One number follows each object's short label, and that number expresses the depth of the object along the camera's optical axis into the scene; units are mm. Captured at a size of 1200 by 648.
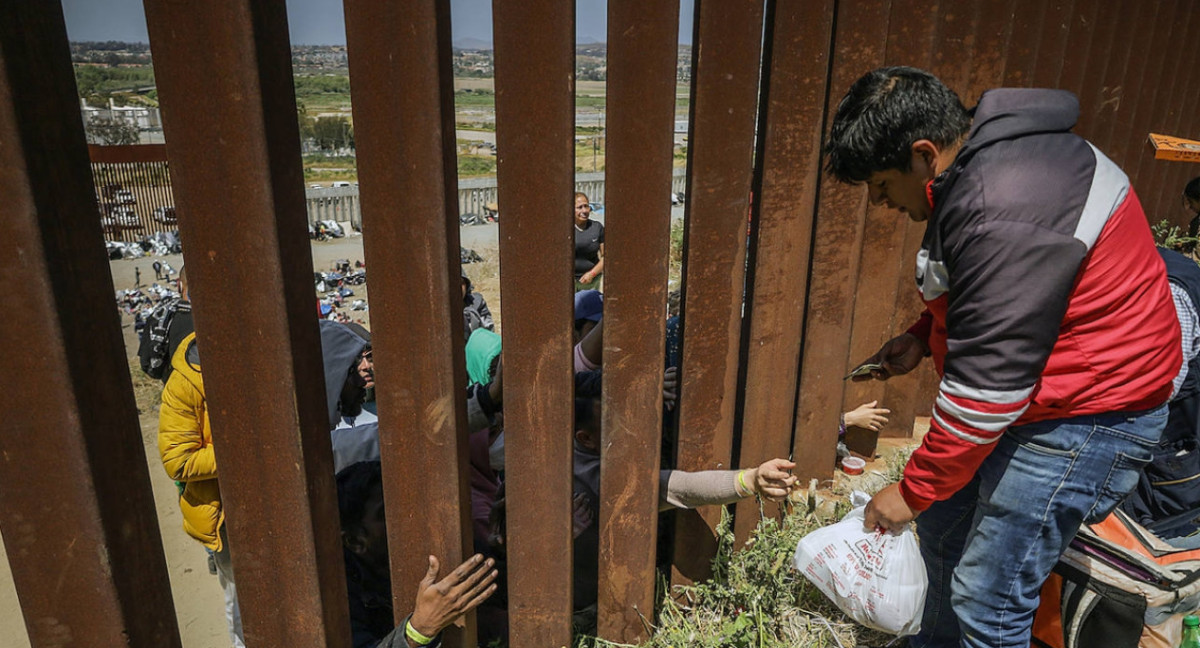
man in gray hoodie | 3055
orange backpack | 2031
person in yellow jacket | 2738
